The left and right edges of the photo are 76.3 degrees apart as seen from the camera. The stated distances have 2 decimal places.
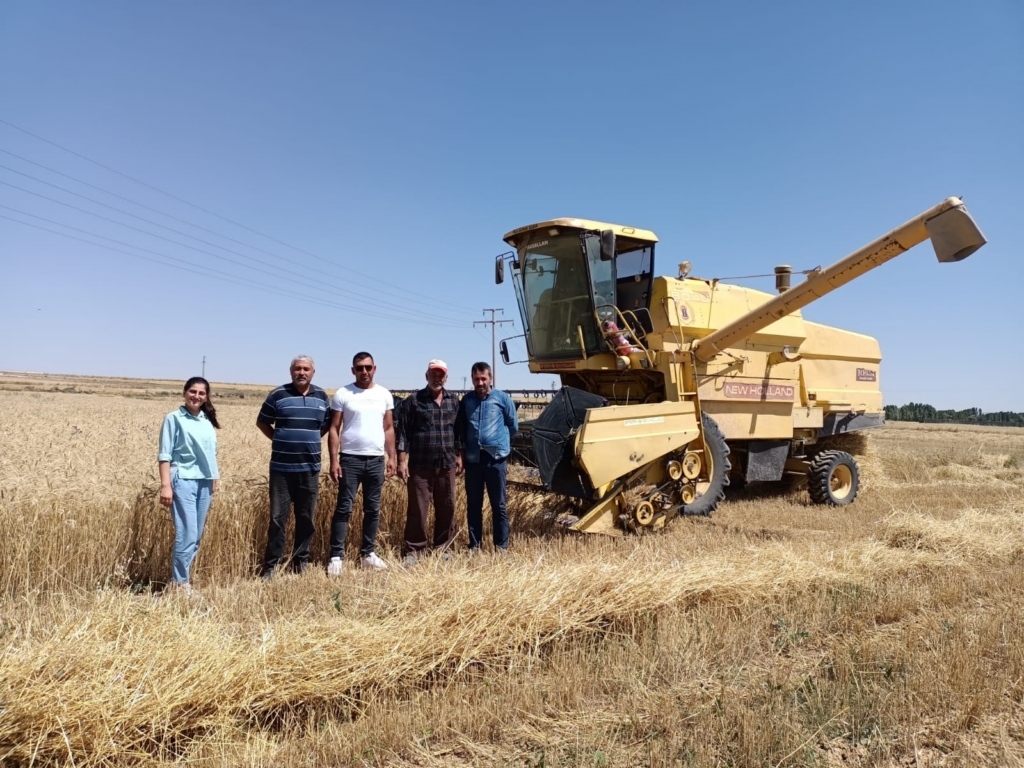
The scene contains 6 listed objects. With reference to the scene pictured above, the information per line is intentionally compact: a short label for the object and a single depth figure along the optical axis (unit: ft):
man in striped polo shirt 13.92
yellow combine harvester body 17.72
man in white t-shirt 14.62
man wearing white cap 15.55
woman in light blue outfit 12.33
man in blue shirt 15.75
